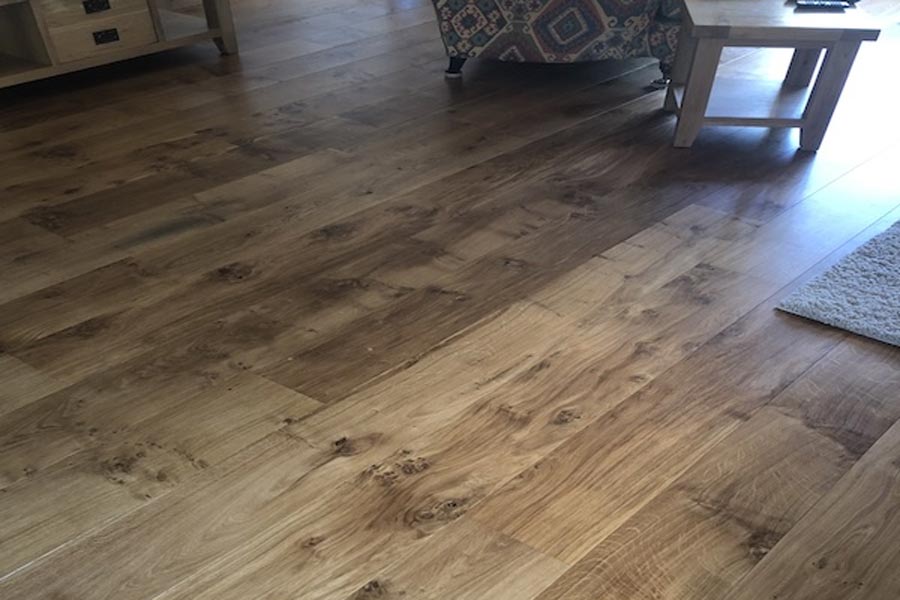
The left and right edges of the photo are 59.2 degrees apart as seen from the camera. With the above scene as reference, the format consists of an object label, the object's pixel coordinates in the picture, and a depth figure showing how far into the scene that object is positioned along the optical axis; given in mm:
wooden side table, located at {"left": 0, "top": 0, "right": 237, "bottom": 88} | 2771
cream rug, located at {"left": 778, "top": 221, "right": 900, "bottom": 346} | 1684
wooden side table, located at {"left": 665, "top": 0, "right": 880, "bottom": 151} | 2219
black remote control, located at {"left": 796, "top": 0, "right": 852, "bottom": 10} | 2383
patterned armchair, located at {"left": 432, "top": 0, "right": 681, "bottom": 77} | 2793
